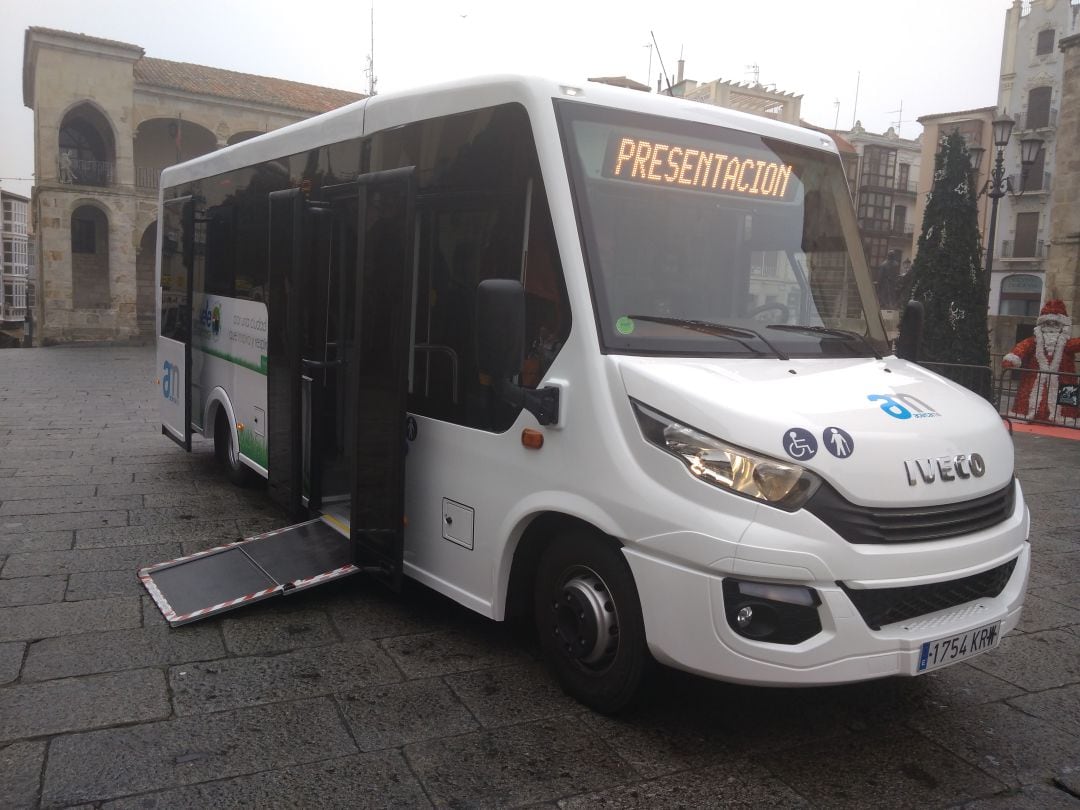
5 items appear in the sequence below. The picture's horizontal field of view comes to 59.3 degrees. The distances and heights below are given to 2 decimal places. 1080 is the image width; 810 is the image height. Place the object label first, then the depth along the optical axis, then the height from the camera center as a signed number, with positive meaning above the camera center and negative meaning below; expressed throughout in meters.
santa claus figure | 16.33 -0.55
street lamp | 18.31 +3.17
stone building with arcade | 35.09 +5.05
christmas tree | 21.62 +0.93
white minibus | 3.29 -0.45
